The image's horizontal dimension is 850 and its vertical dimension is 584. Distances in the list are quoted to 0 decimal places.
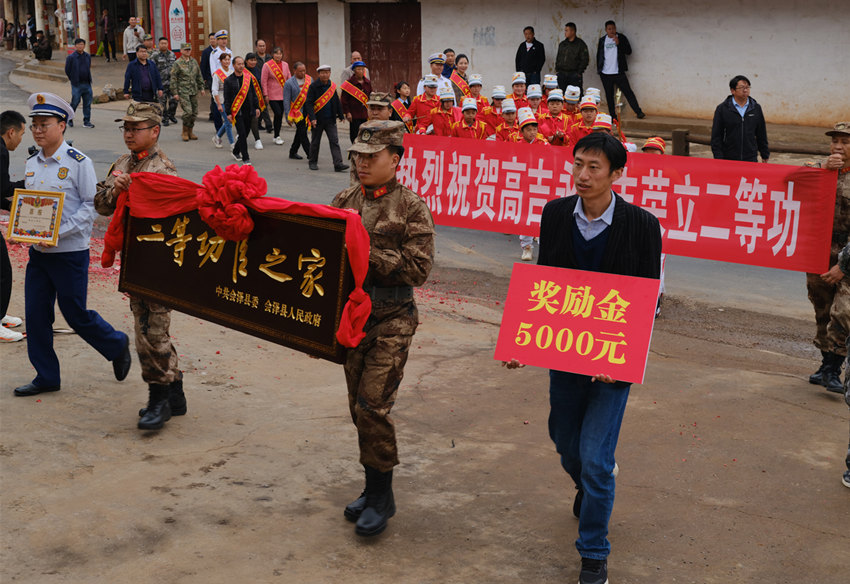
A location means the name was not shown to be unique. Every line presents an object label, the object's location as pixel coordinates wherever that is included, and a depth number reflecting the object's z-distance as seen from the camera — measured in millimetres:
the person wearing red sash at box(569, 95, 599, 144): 11703
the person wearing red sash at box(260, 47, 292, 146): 19922
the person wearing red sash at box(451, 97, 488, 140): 13008
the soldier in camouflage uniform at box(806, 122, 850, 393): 6883
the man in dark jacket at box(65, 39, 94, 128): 21750
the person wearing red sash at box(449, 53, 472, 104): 18859
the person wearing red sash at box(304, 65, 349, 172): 16781
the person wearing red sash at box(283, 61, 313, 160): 17875
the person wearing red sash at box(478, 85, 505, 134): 13789
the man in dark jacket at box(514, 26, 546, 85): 21750
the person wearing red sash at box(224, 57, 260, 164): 17422
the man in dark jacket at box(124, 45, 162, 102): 20578
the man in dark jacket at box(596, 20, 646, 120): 20875
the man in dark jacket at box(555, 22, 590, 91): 21062
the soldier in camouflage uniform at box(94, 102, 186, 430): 6051
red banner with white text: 8445
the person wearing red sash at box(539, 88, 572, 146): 11883
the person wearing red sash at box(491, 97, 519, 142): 13102
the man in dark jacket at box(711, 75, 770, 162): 12477
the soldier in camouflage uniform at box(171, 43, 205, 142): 20359
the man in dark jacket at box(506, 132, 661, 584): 4441
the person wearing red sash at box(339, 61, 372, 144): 17062
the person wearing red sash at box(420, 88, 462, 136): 13492
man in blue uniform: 6439
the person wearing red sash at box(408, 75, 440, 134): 14117
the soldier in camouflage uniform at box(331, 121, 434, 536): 4863
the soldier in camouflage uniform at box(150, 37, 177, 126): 22905
